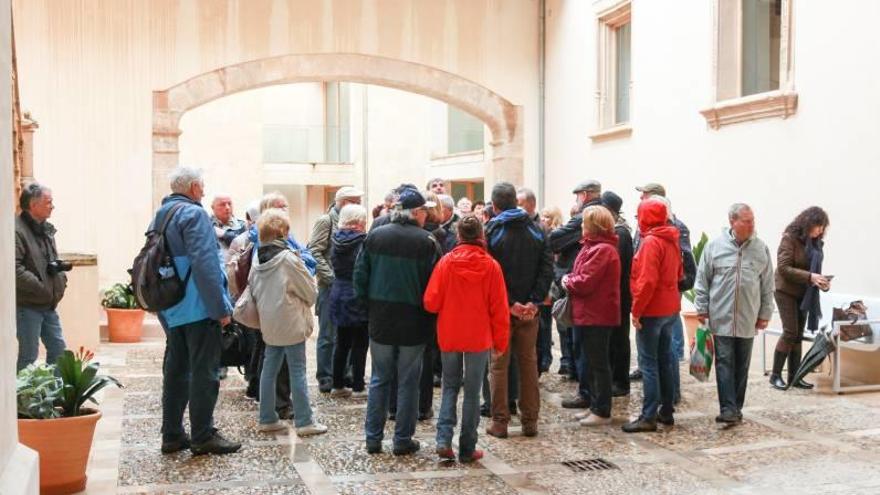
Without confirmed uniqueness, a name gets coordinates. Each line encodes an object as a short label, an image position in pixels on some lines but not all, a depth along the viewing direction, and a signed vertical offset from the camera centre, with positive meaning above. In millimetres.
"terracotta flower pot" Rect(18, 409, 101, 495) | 4074 -1022
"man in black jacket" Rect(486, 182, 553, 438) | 5434 -388
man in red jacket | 5555 -492
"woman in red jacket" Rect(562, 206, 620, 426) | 5523 -432
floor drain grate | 4871 -1313
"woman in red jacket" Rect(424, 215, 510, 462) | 4789 -530
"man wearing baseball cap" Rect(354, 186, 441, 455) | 4906 -472
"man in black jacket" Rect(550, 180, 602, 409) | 6359 -183
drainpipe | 13281 +1800
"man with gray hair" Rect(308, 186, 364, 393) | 6504 -392
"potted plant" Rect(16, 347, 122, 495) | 4109 -891
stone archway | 11953 +1733
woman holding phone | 6875 -488
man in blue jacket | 4660 -545
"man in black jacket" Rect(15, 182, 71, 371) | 5320 -311
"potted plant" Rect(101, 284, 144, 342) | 9797 -1083
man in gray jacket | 5676 -508
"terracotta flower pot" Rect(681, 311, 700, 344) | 8711 -998
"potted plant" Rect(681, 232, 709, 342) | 8497 -927
